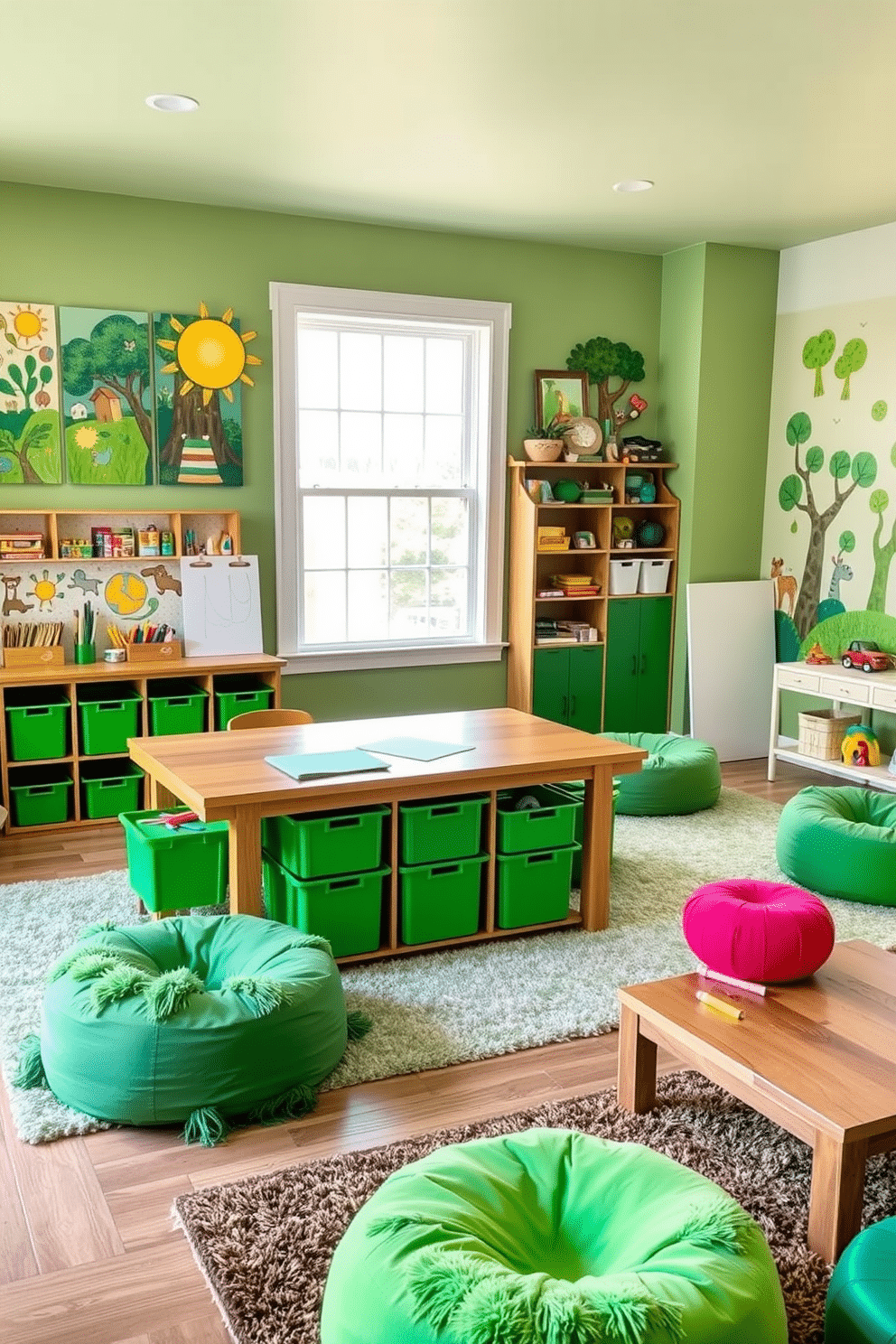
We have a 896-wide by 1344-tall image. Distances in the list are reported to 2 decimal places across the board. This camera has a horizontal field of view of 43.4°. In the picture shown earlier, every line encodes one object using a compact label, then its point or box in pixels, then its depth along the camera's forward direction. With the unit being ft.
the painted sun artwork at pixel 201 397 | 17.66
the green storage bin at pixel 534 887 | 12.34
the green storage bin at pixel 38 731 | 15.85
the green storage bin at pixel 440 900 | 11.85
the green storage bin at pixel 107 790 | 16.51
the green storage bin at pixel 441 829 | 11.68
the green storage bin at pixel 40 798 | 16.07
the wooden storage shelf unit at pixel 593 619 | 20.61
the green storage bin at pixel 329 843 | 11.11
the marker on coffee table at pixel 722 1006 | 8.25
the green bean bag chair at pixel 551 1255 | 5.27
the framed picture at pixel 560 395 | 20.66
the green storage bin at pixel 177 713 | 16.71
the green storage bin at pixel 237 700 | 17.20
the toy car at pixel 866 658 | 18.49
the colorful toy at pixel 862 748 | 18.34
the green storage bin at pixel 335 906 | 11.27
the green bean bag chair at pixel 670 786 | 17.21
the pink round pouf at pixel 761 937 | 8.61
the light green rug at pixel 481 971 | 9.84
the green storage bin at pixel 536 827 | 12.23
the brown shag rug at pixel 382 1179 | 6.70
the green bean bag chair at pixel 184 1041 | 8.44
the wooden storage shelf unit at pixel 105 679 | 15.88
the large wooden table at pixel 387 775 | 10.86
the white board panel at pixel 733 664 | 21.12
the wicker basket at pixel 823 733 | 18.95
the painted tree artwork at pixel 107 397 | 17.03
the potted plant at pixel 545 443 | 20.18
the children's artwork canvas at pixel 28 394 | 16.67
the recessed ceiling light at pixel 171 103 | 12.94
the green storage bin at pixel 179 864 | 11.45
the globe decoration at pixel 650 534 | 21.49
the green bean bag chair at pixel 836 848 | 13.64
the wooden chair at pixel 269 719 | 14.35
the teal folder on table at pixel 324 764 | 11.32
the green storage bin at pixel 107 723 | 16.33
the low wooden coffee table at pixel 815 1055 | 7.00
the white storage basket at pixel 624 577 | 21.07
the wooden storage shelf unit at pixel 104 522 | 16.90
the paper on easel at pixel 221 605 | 17.79
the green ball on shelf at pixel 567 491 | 20.57
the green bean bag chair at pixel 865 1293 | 5.60
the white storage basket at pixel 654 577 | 21.36
